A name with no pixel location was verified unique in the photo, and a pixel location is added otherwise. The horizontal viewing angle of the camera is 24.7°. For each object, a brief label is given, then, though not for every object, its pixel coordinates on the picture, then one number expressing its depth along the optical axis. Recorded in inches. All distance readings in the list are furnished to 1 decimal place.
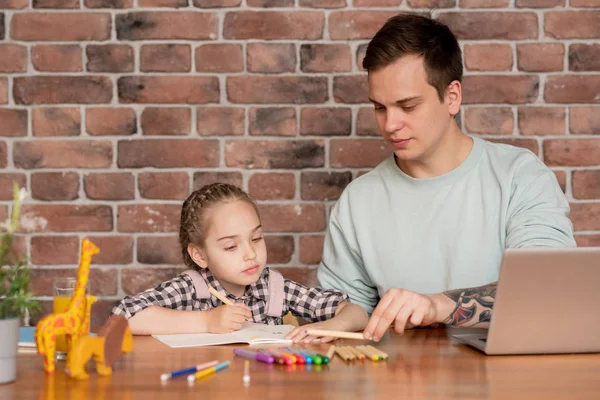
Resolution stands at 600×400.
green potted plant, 87.2
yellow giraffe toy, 90.9
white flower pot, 87.2
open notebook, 101.9
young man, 118.6
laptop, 94.3
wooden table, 83.5
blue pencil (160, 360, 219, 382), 89.7
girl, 114.1
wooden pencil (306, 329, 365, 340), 100.0
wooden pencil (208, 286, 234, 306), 109.7
